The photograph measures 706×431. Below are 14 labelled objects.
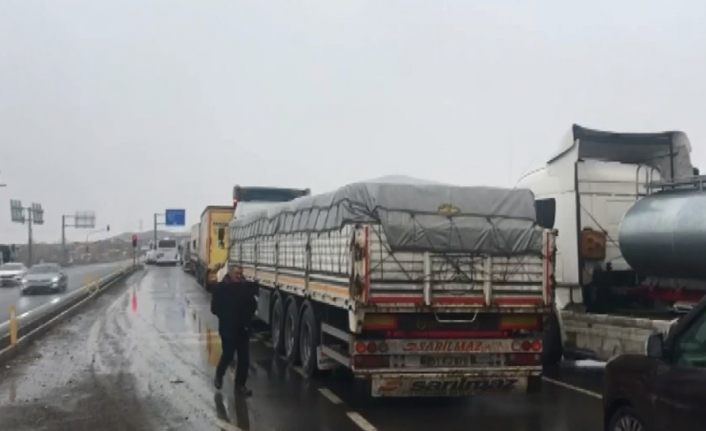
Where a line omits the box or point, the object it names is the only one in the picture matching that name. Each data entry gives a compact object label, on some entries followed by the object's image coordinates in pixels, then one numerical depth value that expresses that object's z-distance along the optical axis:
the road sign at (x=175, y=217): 80.38
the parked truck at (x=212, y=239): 28.99
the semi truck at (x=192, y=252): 41.00
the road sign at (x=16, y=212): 68.85
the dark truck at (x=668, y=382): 4.67
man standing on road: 9.96
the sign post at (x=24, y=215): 68.75
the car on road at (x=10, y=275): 41.88
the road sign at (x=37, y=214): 73.99
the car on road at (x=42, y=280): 33.25
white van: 77.81
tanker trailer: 8.92
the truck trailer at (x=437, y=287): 8.12
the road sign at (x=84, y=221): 90.56
